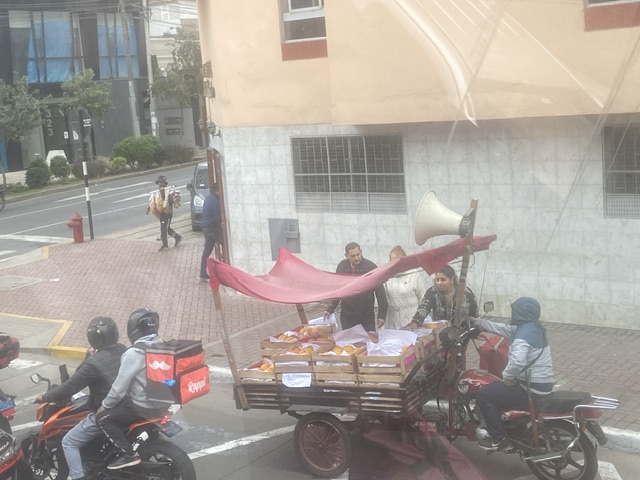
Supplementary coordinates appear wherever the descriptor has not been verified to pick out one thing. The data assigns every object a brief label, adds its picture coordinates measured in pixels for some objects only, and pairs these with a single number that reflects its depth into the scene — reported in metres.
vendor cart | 5.57
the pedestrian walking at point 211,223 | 11.96
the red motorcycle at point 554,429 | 5.24
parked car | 17.66
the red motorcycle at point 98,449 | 5.49
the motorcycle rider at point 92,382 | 5.54
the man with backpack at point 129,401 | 5.41
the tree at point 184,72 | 24.35
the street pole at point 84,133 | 17.54
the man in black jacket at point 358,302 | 6.63
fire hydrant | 17.42
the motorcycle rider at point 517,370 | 5.25
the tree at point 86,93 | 31.47
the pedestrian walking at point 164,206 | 15.41
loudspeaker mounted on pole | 4.87
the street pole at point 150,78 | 30.83
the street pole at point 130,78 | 31.31
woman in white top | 6.85
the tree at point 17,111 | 28.38
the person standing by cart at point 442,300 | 6.29
